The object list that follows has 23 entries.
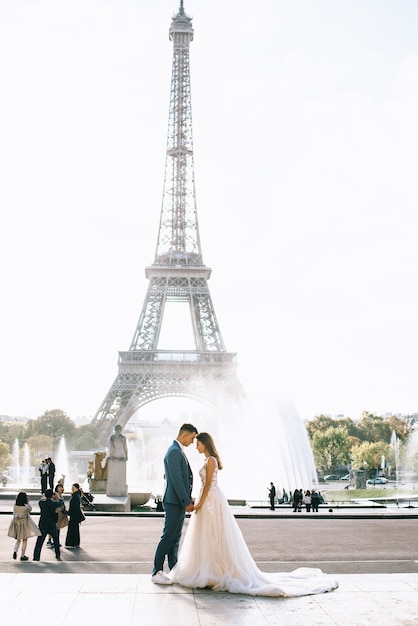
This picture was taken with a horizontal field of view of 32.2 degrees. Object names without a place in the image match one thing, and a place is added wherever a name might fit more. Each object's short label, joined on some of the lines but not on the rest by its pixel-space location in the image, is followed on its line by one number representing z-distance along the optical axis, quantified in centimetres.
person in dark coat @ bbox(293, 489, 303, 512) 2941
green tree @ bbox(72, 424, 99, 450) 9730
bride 930
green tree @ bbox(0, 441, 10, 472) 8408
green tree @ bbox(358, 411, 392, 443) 11412
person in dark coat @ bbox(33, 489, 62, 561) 1282
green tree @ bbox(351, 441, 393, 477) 9331
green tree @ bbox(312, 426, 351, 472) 9944
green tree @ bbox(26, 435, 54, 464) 9719
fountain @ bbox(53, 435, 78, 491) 6628
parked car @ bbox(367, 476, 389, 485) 7523
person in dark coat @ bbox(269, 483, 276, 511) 2970
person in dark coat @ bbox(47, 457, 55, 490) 2420
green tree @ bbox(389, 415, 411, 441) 11212
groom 991
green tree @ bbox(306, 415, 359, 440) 11775
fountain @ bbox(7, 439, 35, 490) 7470
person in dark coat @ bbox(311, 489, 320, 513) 2971
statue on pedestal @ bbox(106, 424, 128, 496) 2848
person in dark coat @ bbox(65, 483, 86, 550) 1453
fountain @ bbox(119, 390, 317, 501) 4356
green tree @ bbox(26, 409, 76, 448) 10139
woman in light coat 1259
